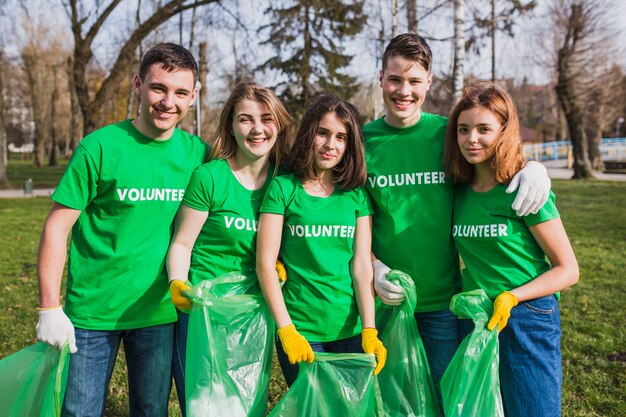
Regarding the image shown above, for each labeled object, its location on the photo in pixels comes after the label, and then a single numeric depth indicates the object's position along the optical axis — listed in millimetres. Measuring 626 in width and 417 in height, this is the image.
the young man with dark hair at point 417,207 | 2486
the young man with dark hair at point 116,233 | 2217
